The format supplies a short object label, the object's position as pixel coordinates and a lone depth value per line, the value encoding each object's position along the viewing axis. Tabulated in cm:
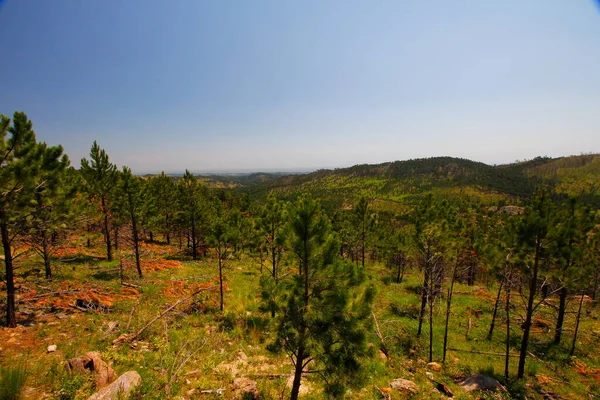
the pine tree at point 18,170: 827
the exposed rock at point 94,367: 710
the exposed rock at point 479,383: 1195
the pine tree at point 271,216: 1739
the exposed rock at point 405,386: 1080
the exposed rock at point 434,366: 1381
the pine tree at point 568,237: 1233
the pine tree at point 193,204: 3203
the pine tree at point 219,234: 1639
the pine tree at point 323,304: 726
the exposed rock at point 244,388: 837
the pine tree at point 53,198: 942
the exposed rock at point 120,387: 642
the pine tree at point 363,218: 3597
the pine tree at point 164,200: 3925
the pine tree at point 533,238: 1254
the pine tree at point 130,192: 2116
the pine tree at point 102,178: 2280
